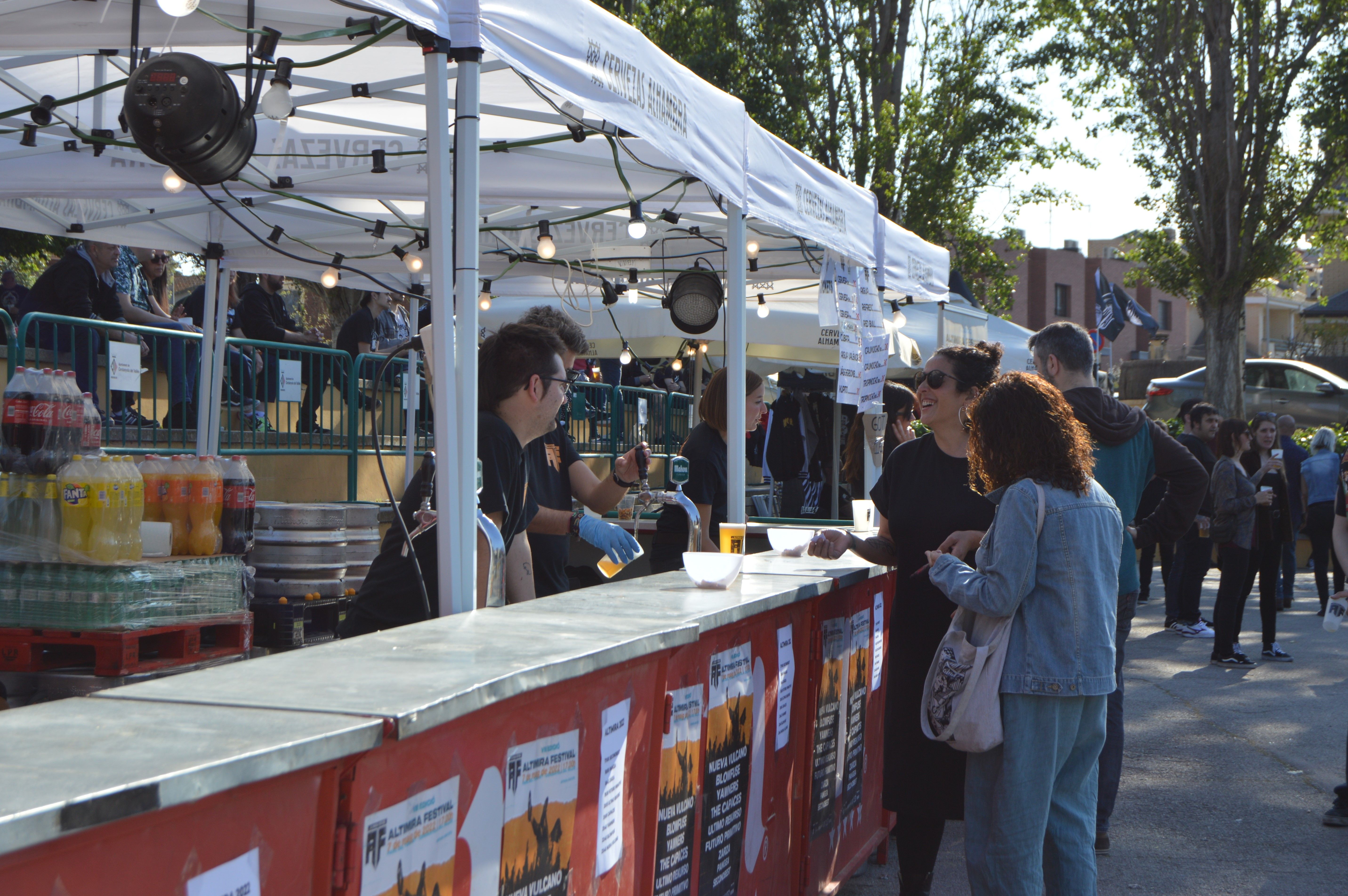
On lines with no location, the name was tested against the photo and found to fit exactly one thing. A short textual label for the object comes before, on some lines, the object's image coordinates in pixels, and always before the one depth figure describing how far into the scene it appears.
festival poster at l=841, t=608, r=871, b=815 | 4.35
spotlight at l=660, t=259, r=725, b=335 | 7.86
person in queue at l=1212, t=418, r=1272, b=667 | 9.08
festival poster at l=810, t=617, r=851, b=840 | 3.99
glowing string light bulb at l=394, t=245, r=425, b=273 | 7.80
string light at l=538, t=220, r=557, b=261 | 7.32
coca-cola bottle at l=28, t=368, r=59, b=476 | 3.57
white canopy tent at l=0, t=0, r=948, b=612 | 2.95
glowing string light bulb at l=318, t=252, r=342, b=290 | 8.04
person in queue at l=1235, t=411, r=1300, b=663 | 9.49
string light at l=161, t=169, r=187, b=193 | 5.60
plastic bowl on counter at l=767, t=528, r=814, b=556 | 4.48
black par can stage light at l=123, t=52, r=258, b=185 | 3.54
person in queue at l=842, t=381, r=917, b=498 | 7.11
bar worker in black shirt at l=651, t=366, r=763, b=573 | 5.50
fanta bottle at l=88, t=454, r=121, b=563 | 3.50
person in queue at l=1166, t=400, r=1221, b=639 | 10.48
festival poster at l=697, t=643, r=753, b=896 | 3.11
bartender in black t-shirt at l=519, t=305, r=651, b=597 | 4.68
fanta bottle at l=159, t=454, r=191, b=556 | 3.86
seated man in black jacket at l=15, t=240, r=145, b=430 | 6.54
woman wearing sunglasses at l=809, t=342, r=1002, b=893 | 3.88
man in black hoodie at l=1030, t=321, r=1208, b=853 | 4.49
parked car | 23.58
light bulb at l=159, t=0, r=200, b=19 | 3.00
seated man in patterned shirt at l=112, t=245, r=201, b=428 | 7.43
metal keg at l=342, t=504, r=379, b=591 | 5.56
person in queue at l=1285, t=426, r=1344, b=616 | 12.66
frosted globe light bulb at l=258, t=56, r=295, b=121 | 3.97
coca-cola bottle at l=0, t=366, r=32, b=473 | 3.56
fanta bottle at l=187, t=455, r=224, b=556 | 3.91
